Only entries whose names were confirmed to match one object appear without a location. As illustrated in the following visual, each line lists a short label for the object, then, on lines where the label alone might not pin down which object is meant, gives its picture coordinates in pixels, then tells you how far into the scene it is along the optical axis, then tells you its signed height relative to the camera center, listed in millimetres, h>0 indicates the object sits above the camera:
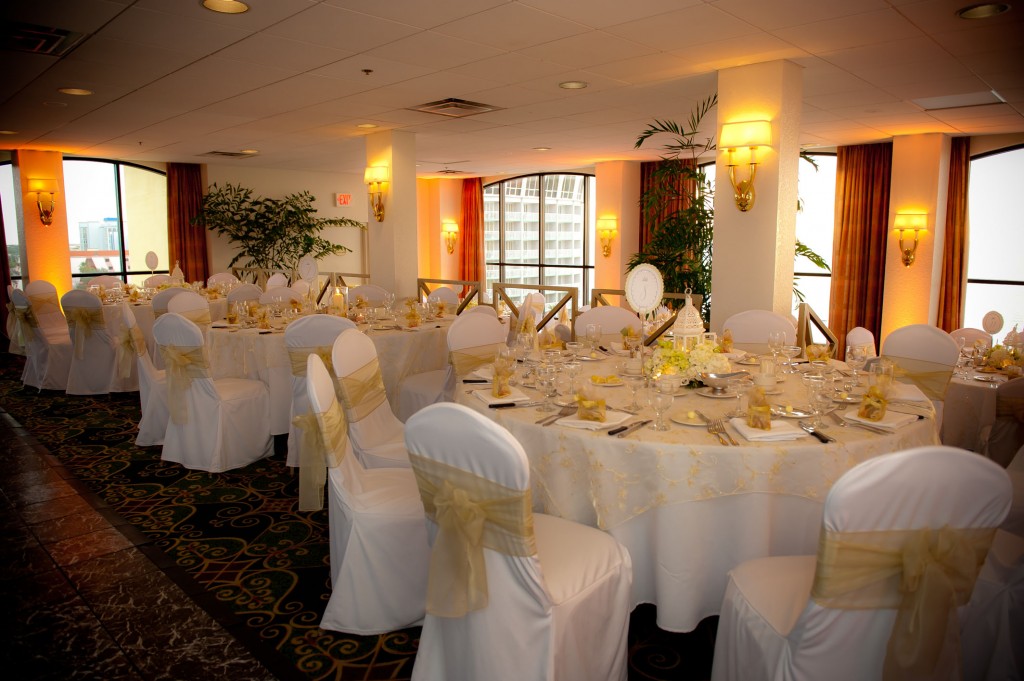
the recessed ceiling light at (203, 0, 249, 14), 3744 +1452
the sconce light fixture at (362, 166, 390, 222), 8461 +1015
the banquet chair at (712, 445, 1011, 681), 1633 -735
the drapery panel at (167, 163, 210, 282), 11695 +792
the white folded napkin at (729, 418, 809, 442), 2428 -619
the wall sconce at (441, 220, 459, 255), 15281 +712
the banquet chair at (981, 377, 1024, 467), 3395 -906
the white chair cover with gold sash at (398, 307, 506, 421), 4145 -535
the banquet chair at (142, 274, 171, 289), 9562 -251
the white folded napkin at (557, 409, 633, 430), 2585 -621
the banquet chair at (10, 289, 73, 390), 7184 -951
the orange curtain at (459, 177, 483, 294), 15039 +770
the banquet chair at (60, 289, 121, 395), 6793 -870
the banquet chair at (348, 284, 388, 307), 7992 -354
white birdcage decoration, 3174 -322
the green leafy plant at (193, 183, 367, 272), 12047 +705
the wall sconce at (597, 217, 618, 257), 11711 +553
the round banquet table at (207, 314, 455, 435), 5094 -738
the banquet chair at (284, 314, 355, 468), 4312 -477
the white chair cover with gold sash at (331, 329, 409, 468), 3230 -686
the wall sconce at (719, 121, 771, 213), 5074 +931
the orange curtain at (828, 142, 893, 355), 9250 +371
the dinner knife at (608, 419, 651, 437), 2525 -633
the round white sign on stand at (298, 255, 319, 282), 8383 -96
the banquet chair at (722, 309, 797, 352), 4516 -435
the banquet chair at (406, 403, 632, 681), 1931 -954
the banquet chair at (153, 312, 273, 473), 4500 -1040
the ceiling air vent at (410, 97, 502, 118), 6672 +1594
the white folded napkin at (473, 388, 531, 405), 2949 -597
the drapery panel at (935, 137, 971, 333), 8594 +250
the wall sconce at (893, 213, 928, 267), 8359 +451
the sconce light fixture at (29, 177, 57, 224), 9852 +1035
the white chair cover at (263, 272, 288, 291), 9072 -242
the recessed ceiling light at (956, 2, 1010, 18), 3749 +1435
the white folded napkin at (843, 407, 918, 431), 2547 -610
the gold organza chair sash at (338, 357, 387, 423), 3230 -635
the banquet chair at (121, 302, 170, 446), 5145 -1019
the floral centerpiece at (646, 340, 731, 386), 2977 -442
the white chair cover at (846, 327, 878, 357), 6434 -706
